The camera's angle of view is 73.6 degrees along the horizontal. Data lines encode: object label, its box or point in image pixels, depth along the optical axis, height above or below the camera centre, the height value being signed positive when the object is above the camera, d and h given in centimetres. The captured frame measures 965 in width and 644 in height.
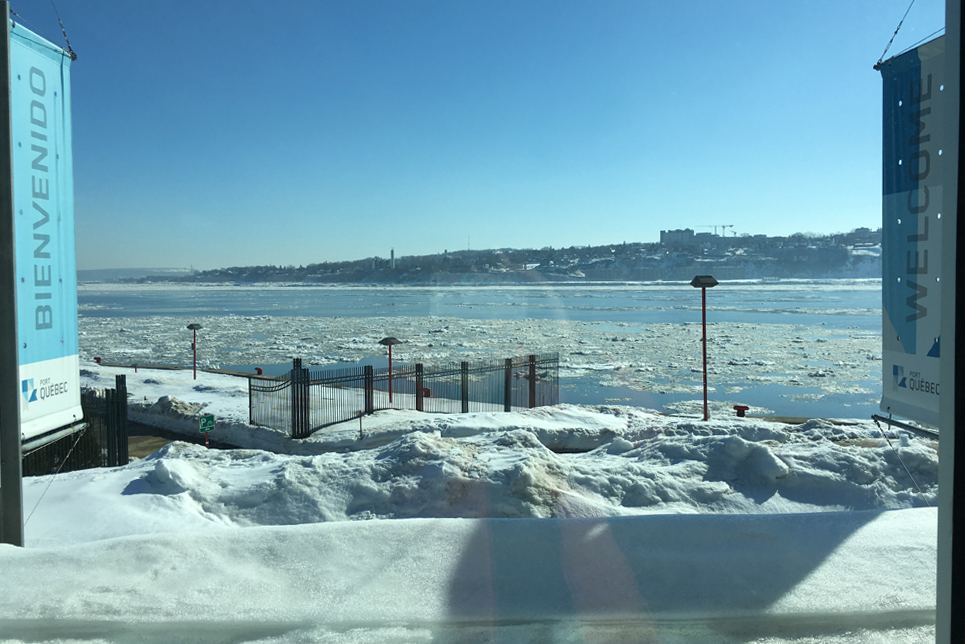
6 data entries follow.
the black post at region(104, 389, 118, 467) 1019 -203
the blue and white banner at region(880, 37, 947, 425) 444 +45
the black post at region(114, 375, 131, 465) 1023 -200
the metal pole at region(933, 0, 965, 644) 203 -29
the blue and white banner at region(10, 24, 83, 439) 456 +50
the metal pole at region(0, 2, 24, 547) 440 -39
